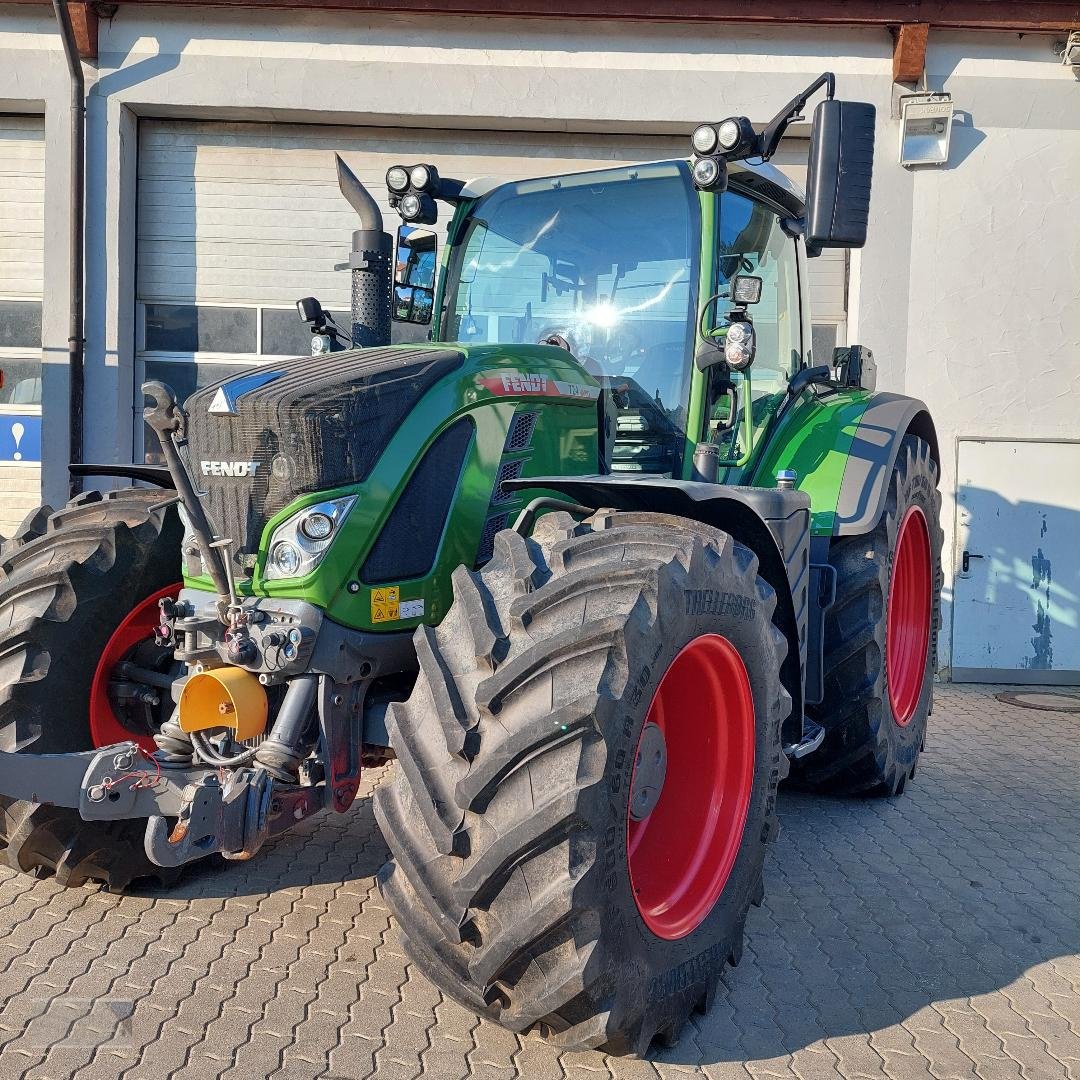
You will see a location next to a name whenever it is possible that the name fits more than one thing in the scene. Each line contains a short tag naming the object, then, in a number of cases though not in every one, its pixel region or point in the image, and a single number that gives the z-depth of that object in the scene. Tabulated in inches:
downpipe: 316.8
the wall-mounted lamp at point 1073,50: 307.4
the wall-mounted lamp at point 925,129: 310.8
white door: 317.7
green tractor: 93.4
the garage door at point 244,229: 338.3
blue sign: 338.0
